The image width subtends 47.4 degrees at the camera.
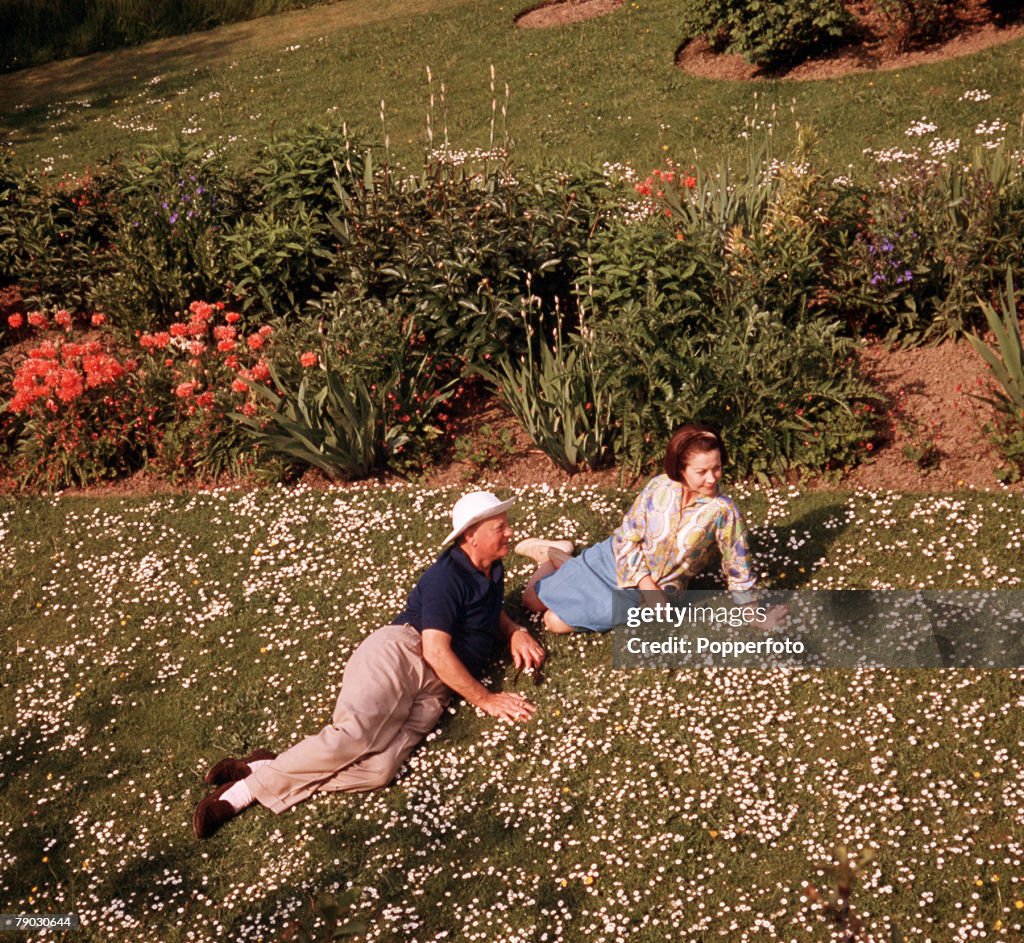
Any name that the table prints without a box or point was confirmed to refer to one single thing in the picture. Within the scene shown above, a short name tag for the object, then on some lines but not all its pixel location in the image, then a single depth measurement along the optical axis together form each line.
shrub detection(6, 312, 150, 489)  8.84
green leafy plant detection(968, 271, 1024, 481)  7.18
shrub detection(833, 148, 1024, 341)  8.25
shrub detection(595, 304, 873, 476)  7.46
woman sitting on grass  5.87
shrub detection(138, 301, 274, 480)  8.65
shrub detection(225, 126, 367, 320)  9.68
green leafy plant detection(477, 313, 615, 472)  7.81
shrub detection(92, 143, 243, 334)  10.10
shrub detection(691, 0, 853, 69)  12.99
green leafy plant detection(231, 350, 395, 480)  8.03
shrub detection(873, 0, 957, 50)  13.00
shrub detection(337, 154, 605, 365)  8.57
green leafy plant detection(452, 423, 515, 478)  8.29
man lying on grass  5.54
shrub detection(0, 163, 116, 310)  10.92
